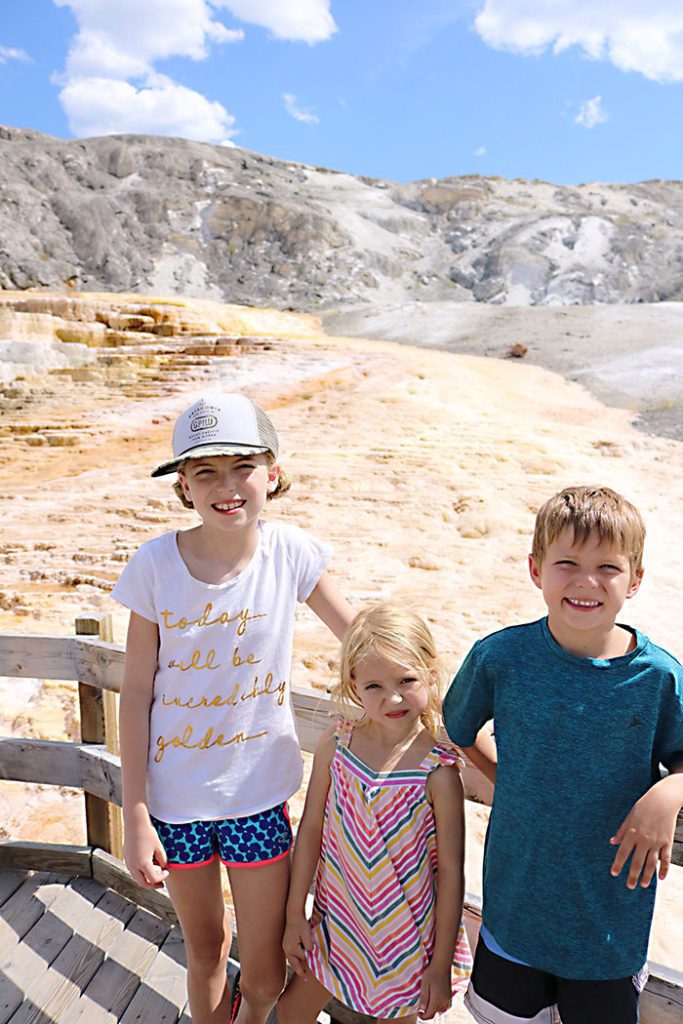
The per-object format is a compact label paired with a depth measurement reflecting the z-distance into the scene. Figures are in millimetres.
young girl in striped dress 1476
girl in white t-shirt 1598
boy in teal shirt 1305
